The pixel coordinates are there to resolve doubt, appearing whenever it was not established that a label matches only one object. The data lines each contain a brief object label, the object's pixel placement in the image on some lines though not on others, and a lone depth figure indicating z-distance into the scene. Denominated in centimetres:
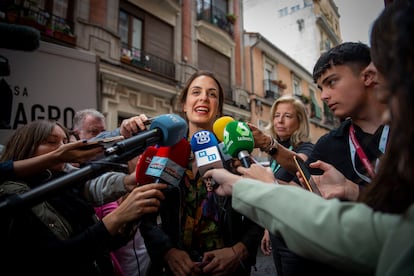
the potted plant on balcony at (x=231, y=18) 1050
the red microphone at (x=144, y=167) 121
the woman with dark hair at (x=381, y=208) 56
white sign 294
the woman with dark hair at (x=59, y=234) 100
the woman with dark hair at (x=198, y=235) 123
